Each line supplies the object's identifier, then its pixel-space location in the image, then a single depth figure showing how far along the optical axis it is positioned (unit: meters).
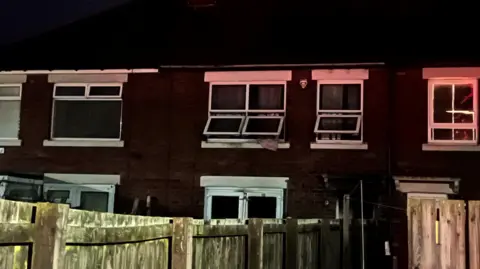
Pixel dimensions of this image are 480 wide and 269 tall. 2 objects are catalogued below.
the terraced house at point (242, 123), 15.65
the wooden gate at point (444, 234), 5.50
